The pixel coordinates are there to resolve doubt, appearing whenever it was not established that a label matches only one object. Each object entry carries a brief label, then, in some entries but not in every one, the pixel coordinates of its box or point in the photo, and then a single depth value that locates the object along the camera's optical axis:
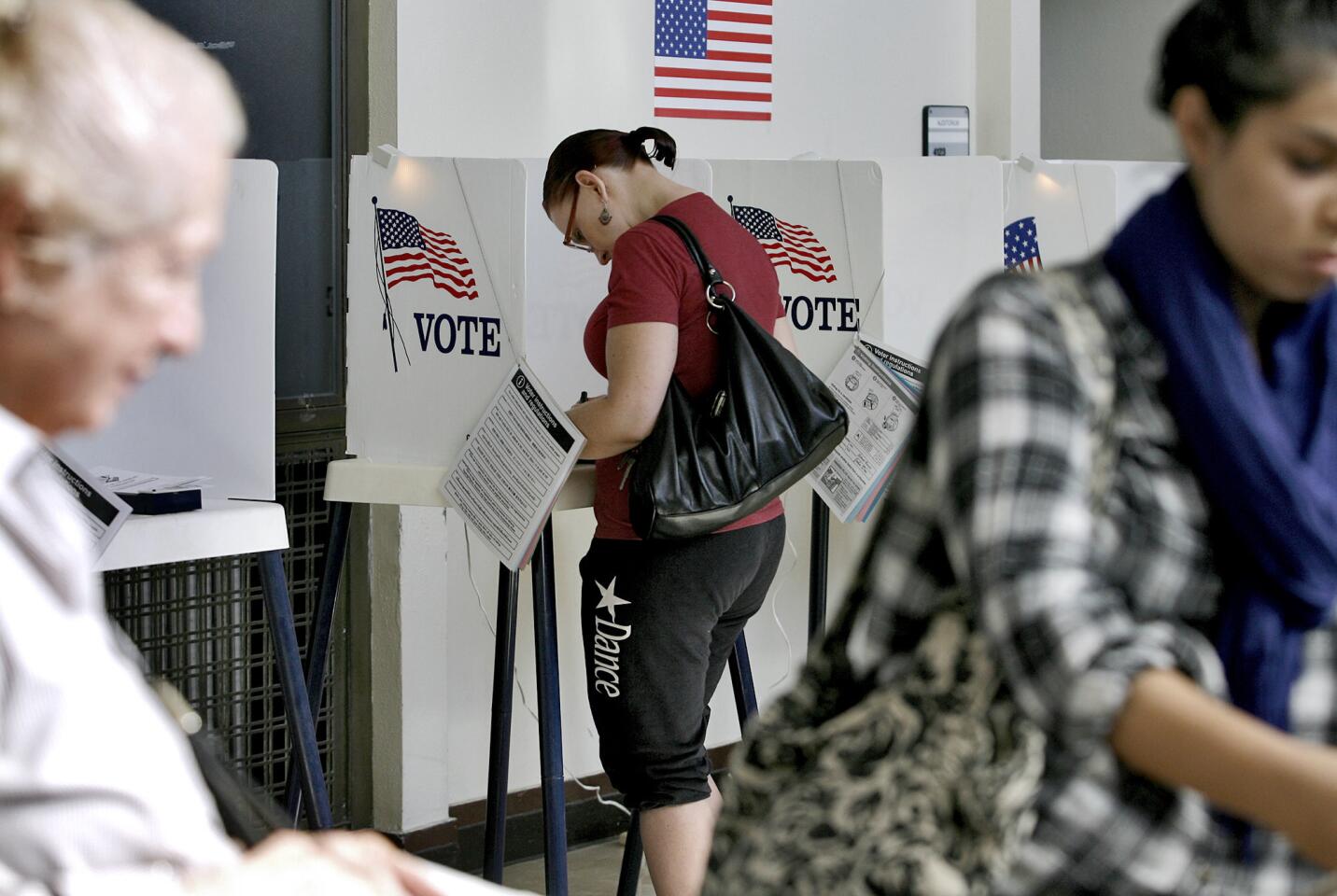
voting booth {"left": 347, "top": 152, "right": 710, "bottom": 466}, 5.85
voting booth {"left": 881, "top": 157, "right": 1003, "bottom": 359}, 6.87
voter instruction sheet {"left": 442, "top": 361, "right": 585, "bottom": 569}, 5.47
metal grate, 6.70
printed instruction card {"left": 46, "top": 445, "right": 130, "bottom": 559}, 4.81
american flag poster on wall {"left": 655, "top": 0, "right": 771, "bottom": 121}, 8.19
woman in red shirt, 5.21
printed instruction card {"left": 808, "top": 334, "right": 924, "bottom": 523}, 6.59
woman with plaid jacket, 2.15
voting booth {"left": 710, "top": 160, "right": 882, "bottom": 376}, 6.63
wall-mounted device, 9.45
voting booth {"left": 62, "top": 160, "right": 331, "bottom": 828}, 5.35
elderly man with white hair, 1.69
